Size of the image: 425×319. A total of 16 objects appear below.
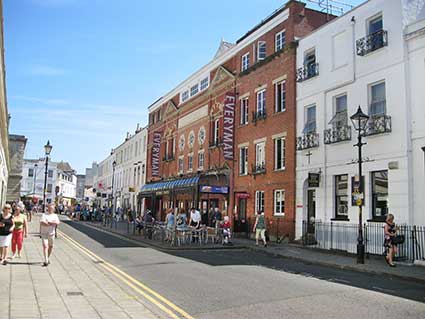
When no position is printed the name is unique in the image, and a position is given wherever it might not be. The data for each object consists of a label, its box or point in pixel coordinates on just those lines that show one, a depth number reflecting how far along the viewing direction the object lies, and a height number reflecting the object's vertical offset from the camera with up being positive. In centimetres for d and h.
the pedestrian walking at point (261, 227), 2243 -83
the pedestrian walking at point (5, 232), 1297 -77
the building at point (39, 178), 9781 +583
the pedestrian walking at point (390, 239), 1539 -89
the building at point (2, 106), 1332 +392
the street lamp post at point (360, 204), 1608 +29
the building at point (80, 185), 13269 +630
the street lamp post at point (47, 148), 2958 +368
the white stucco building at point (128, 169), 5378 +492
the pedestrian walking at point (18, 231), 1414 -82
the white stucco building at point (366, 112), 1736 +421
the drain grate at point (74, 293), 908 -173
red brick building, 2539 +536
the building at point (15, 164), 4259 +399
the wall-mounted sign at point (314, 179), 2172 +151
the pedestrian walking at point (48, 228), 1294 -64
